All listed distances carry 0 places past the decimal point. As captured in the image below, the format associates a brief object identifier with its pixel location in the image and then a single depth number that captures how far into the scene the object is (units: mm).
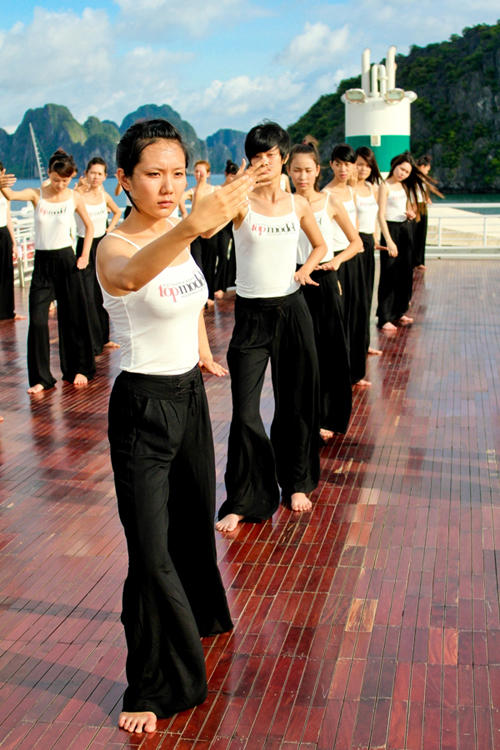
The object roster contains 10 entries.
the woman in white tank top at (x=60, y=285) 7246
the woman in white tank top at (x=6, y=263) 10016
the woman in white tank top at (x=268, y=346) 4230
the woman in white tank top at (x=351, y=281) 6133
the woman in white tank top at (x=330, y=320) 5582
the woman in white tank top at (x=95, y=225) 8312
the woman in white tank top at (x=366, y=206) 7719
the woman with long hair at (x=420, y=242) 14227
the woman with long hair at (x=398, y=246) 9586
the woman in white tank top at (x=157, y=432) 2521
